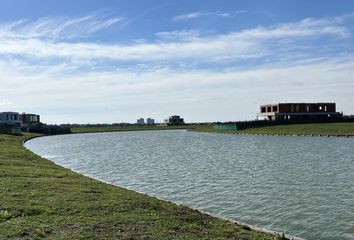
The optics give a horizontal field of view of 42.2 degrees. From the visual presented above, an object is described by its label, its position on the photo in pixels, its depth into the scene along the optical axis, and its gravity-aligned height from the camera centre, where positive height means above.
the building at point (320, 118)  182.50 +3.26
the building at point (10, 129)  138.88 -0.30
